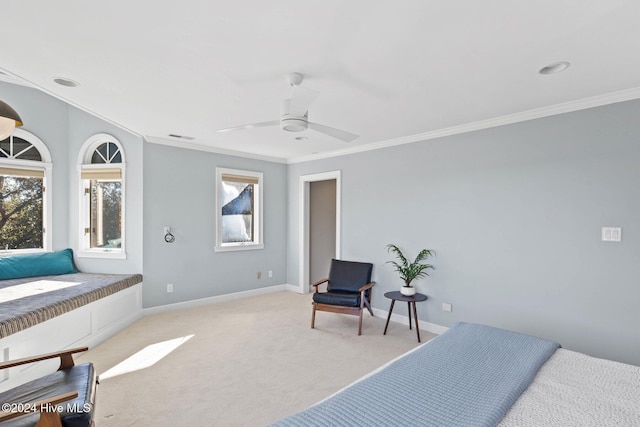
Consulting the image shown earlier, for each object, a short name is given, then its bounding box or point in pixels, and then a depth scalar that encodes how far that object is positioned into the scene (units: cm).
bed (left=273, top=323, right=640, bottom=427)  125
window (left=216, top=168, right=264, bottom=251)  505
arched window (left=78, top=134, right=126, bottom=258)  442
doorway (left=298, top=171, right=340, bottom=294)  566
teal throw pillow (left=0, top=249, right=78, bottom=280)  393
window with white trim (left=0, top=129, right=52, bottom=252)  420
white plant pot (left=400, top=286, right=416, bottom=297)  375
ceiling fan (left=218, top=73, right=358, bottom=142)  211
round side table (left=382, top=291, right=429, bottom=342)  360
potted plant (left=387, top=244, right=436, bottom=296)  380
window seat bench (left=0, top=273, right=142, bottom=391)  250
